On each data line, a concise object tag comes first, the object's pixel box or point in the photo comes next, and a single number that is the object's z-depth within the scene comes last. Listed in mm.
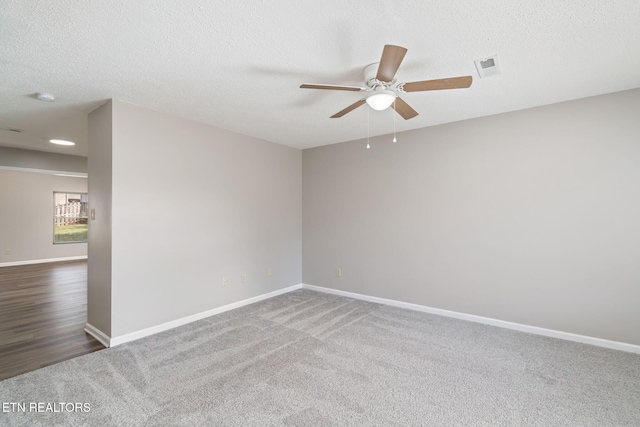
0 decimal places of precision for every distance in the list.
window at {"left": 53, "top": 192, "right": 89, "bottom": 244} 7613
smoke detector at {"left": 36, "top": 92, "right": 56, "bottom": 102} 2736
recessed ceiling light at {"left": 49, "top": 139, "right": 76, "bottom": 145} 4609
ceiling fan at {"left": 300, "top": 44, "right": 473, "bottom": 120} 1740
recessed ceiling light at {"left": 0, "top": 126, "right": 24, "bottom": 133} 3941
